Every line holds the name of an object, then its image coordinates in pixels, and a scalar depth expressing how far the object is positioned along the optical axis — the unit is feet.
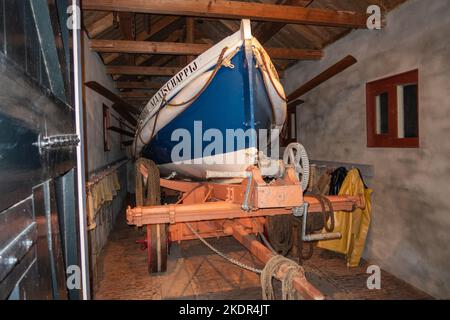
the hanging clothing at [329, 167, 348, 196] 15.75
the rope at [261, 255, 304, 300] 6.15
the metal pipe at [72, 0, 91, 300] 4.66
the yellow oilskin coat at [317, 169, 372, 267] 14.06
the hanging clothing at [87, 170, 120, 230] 12.06
